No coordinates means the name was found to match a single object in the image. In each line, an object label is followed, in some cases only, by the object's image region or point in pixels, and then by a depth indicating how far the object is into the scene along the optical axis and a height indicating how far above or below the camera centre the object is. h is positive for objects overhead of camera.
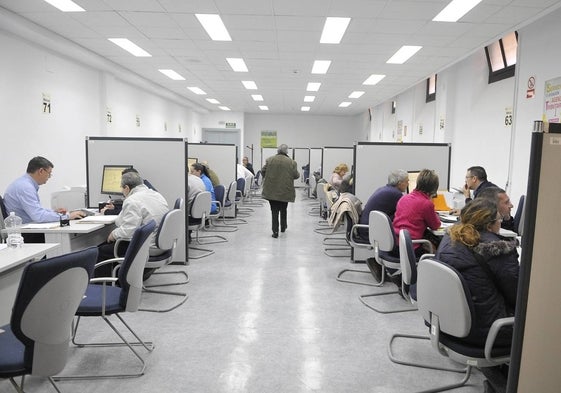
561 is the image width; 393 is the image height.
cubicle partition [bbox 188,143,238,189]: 7.03 -0.10
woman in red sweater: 3.19 -0.40
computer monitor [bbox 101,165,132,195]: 4.24 -0.31
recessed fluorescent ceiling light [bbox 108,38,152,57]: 5.93 +1.52
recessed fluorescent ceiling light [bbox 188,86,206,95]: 10.05 +1.49
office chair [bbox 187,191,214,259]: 4.79 -0.71
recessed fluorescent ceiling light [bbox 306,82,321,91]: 9.02 +1.52
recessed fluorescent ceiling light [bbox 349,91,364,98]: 10.14 +1.52
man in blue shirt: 3.42 -0.47
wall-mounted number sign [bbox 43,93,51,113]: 5.88 +0.61
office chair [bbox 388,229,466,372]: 2.44 -0.66
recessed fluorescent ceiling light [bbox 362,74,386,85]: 8.12 +1.54
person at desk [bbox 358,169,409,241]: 3.72 -0.35
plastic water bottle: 2.41 -0.56
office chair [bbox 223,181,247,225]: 6.76 -1.02
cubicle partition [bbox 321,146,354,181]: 8.16 -0.06
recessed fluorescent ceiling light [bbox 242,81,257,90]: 9.09 +1.51
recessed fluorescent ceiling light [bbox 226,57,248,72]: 6.89 +1.52
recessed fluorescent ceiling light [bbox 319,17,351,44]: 4.87 +1.54
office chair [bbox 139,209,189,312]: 3.19 -0.72
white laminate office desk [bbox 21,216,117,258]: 3.13 -0.67
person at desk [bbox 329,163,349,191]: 6.54 -0.31
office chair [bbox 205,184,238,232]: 6.27 -0.86
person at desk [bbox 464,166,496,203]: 3.94 -0.19
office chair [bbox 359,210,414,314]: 3.17 -0.66
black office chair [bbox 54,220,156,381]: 2.21 -0.80
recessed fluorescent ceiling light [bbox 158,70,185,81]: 8.02 +1.49
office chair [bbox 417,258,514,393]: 1.79 -0.69
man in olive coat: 5.96 -0.42
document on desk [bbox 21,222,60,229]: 3.20 -0.62
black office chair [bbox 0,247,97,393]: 1.47 -0.61
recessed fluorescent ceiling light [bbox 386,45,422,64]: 5.97 +1.55
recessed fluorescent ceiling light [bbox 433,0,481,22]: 4.24 +1.57
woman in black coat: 1.81 -0.51
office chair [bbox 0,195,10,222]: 3.32 -0.52
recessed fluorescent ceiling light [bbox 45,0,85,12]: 4.43 +1.53
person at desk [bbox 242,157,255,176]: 10.16 -0.27
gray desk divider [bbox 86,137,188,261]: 4.31 -0.12
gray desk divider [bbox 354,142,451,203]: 4.57 -0.05
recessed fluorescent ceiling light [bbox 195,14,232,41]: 4.85 +1.53
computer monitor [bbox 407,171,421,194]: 4.39 -0.24
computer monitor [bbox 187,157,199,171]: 6.59 -0.15
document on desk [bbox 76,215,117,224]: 3.44 -0.60
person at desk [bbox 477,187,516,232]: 2.82 -0.34
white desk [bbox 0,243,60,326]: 2.23 -0.72
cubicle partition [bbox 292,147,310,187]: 13.10 -0.08
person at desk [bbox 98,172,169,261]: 3.26 -0.48
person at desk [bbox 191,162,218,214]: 5.59 -0.35
